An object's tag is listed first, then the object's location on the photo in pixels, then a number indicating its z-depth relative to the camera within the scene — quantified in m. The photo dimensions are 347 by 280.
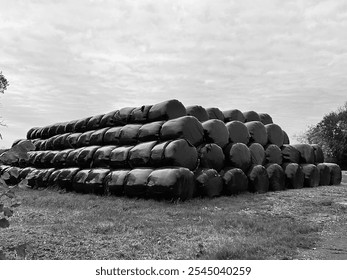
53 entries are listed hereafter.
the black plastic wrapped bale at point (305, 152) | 16.33
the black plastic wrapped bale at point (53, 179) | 14.36
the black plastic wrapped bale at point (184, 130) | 11.10
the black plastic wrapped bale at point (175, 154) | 10.45
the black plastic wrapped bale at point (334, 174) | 17.45
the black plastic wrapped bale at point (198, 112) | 12.99
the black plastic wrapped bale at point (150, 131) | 11.73
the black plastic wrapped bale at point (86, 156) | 13.41
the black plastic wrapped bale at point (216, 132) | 12.09
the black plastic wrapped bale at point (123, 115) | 13.35
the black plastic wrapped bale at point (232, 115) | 14.77
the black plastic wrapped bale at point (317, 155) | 17.41
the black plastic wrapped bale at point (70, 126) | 16.52
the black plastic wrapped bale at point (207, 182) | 10.73
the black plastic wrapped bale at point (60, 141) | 16.08
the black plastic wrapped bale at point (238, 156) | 12.27
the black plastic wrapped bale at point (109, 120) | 13.92
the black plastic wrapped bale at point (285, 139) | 17.00
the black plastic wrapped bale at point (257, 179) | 12.55
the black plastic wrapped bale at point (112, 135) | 13.14
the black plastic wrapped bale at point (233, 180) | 11.53
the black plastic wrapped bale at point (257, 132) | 14.38
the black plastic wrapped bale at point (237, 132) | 13.14
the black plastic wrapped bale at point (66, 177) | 13.59
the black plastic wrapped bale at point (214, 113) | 14.02
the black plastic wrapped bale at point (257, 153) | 13.45
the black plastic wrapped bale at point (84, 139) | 14.52
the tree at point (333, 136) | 40.72
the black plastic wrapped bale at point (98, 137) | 13.85
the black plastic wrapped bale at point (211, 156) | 11.41
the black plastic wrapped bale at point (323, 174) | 16.73
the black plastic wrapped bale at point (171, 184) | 9.75
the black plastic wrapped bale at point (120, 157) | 11.84
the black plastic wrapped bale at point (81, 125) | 15.59
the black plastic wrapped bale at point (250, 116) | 15.79
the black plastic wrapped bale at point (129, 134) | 12.44
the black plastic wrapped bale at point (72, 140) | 15.24
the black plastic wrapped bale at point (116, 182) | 11.19
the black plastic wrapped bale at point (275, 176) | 13.60
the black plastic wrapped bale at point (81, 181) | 12.66
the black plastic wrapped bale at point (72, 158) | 14.12
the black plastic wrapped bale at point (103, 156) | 12.65
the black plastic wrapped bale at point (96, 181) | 12.03
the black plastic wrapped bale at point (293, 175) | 14.61
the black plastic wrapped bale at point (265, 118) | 16.88
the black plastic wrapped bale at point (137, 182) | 10.45
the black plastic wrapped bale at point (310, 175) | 15.57
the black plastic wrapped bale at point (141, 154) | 11.13
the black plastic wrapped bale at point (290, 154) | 15.78
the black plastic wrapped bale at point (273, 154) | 14.62
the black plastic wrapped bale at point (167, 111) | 12.05
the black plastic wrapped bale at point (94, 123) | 14.82
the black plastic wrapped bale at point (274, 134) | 15.56
